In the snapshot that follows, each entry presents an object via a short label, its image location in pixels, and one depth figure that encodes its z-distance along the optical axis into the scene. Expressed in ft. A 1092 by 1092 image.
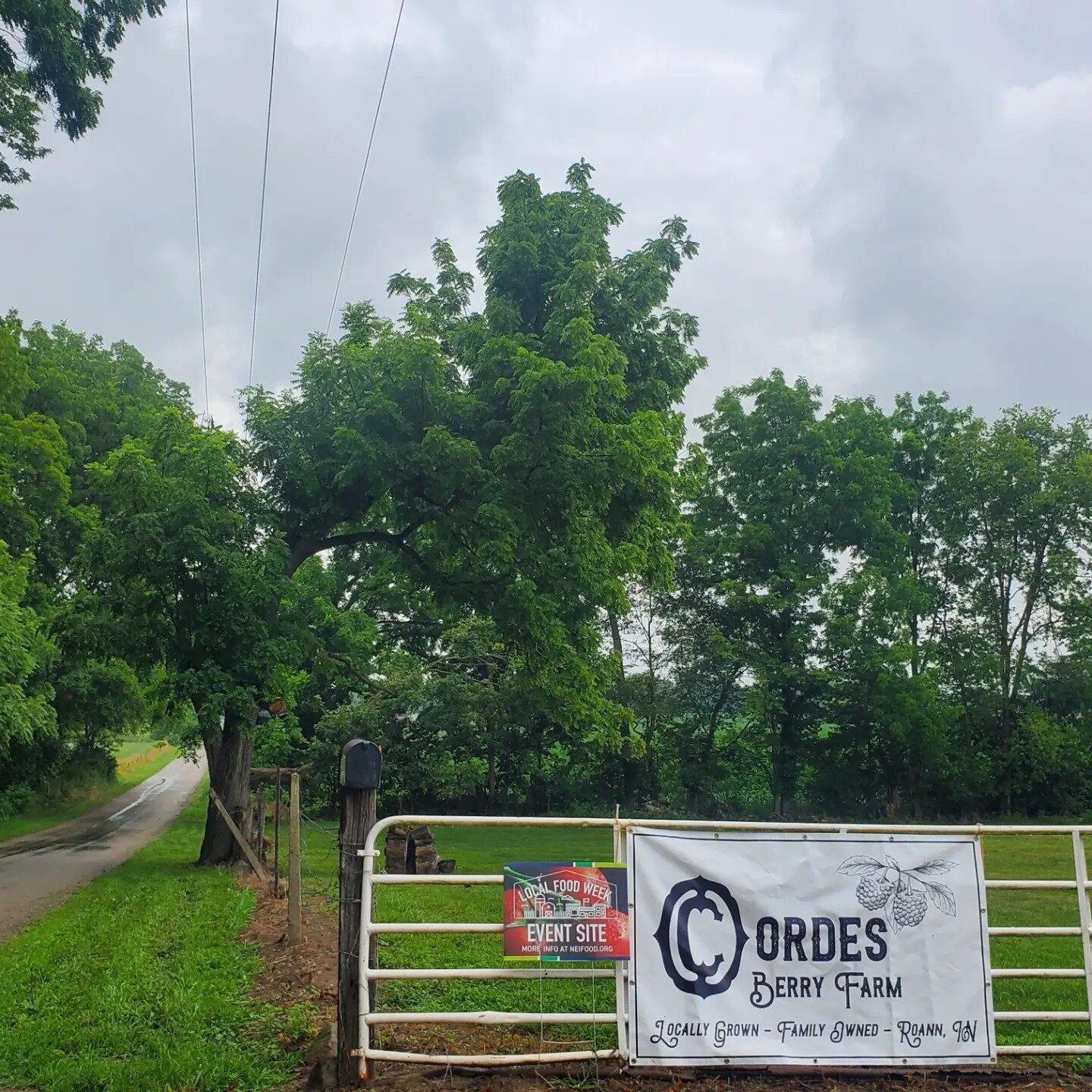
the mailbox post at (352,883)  17.42
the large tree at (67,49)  50.88
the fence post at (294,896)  30.19
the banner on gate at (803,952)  17.81
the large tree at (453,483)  55.52
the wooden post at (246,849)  47.83
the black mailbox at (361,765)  18.25
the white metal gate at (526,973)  17.37
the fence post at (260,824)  53.47
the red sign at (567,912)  17.89
